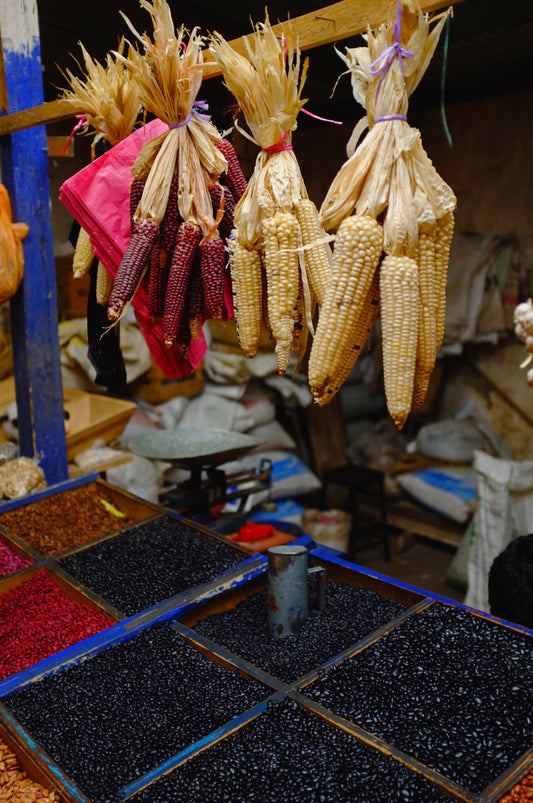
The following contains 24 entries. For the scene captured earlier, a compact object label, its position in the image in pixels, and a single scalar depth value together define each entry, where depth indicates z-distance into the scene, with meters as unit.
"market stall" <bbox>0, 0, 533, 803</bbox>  1.63
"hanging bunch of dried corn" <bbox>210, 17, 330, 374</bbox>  1.48
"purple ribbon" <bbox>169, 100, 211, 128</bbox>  1.92
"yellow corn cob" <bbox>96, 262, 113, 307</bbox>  2.35
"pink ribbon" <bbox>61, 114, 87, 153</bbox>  2.41
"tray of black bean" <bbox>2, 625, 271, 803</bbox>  1.75
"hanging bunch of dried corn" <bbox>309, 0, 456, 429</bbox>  1.32
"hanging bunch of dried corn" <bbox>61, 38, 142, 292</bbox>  2.11
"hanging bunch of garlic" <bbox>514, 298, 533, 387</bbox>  1.13
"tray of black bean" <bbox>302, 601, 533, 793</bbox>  1.71
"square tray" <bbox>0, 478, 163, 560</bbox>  3.02
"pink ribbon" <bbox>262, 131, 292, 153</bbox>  1.59
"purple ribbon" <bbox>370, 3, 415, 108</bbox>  1.28
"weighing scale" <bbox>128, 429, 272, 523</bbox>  4.07
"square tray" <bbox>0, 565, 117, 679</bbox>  2.27
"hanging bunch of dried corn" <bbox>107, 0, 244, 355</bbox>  1.81
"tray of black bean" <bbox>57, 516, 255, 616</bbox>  2.54
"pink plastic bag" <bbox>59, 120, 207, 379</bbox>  2.14
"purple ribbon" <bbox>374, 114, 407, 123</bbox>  1.35
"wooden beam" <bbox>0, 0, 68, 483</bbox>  3.15
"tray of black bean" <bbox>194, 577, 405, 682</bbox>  2.14
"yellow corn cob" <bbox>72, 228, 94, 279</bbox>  2.32
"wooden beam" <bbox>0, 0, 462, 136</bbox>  1.45
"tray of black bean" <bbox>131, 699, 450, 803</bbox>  1.59
